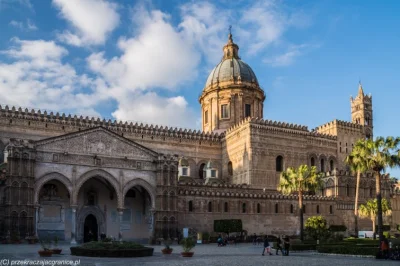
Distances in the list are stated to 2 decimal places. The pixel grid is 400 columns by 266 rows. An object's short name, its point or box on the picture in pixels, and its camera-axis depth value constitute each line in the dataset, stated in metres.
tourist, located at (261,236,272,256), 29.30
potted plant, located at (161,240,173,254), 28.95
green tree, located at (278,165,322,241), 43.56
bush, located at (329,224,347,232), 51.86
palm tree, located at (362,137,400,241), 36.47
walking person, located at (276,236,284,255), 30.04
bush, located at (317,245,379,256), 27.00
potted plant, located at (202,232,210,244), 44.91
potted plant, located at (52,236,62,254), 26.64
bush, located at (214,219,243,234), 44.97
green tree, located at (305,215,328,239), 42.54
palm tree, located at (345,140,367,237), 39.23
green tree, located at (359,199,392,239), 50.28
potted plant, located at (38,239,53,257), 24.61
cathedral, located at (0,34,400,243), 40.00
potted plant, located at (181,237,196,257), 26.70
